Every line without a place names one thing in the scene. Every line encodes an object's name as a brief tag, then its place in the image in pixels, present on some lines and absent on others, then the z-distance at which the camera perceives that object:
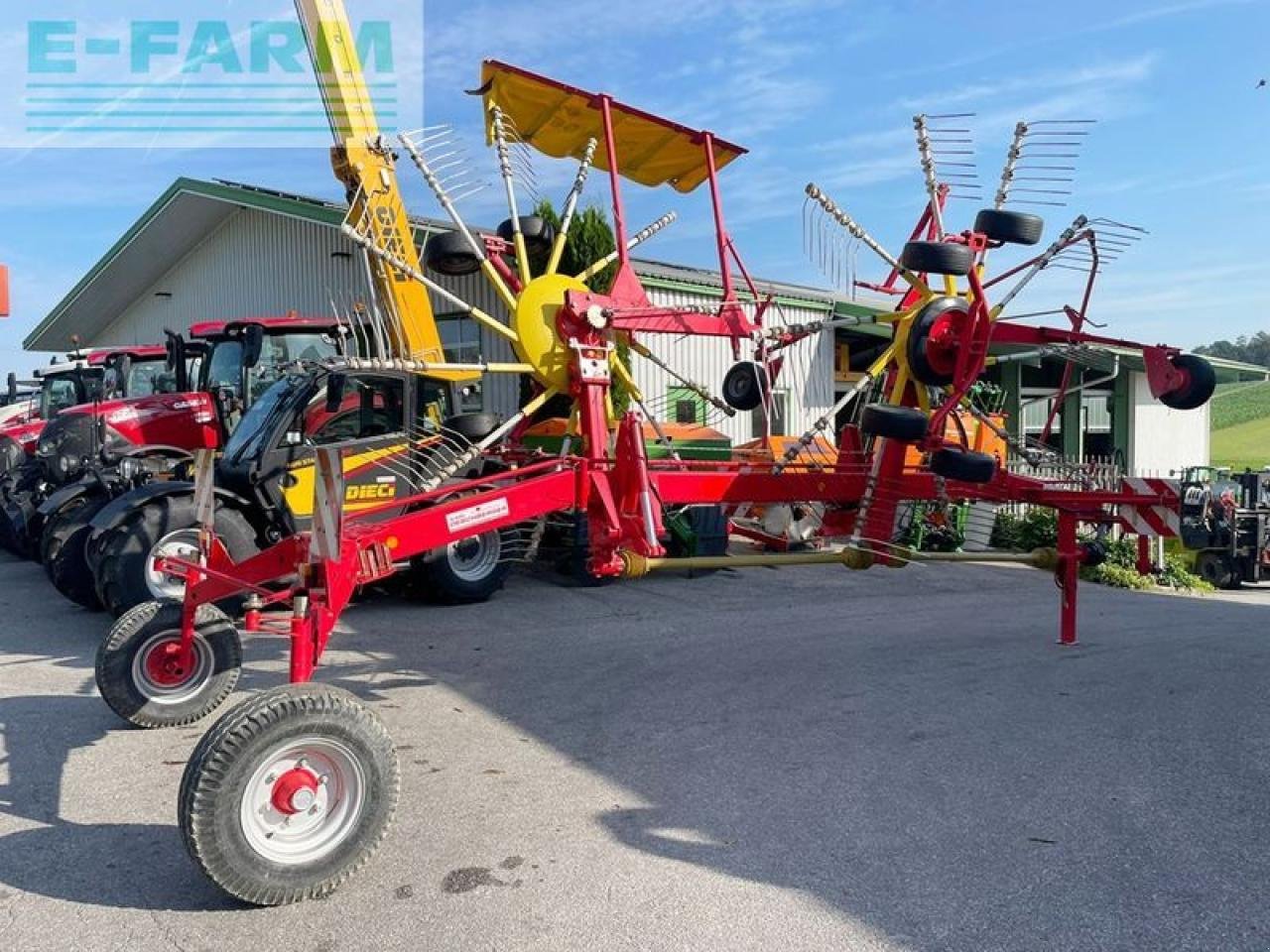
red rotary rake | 3.51
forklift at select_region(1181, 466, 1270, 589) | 13.65
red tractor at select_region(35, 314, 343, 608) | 9.57
